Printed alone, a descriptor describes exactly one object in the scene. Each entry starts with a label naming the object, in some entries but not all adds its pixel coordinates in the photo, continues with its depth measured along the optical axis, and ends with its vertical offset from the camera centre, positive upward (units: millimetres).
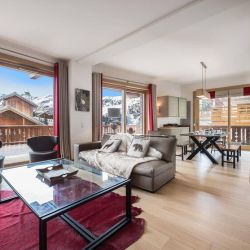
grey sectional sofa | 2568 -721
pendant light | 4461 +1512
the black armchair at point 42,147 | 3205 -509
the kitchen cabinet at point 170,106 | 6309 +546
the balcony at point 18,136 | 3980 -348
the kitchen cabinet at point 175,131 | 6082 -356
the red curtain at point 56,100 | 3898 +478
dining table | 4254 -503
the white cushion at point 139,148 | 3109 -478
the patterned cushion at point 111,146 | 3555 -502
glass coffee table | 1347 -671
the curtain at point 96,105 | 4488 +416
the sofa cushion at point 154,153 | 3057 -556
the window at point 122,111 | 5254 +326
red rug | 1512 -1031
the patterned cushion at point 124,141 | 3636 -407
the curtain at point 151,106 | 6121 +526
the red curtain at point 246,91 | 5957 +1011
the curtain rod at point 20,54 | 3267 +1333
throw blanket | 2732 -664
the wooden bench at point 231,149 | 3968 -643
